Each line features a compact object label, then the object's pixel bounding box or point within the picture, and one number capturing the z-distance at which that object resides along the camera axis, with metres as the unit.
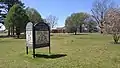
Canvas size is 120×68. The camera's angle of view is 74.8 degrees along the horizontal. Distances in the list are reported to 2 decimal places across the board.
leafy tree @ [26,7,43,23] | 22.82
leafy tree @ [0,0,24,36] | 21.29
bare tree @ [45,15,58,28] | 34.25
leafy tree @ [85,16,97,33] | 30.31
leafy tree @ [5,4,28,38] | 16.35
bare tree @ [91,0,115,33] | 26.21
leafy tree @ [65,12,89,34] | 28.41
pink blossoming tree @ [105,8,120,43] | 10.37
